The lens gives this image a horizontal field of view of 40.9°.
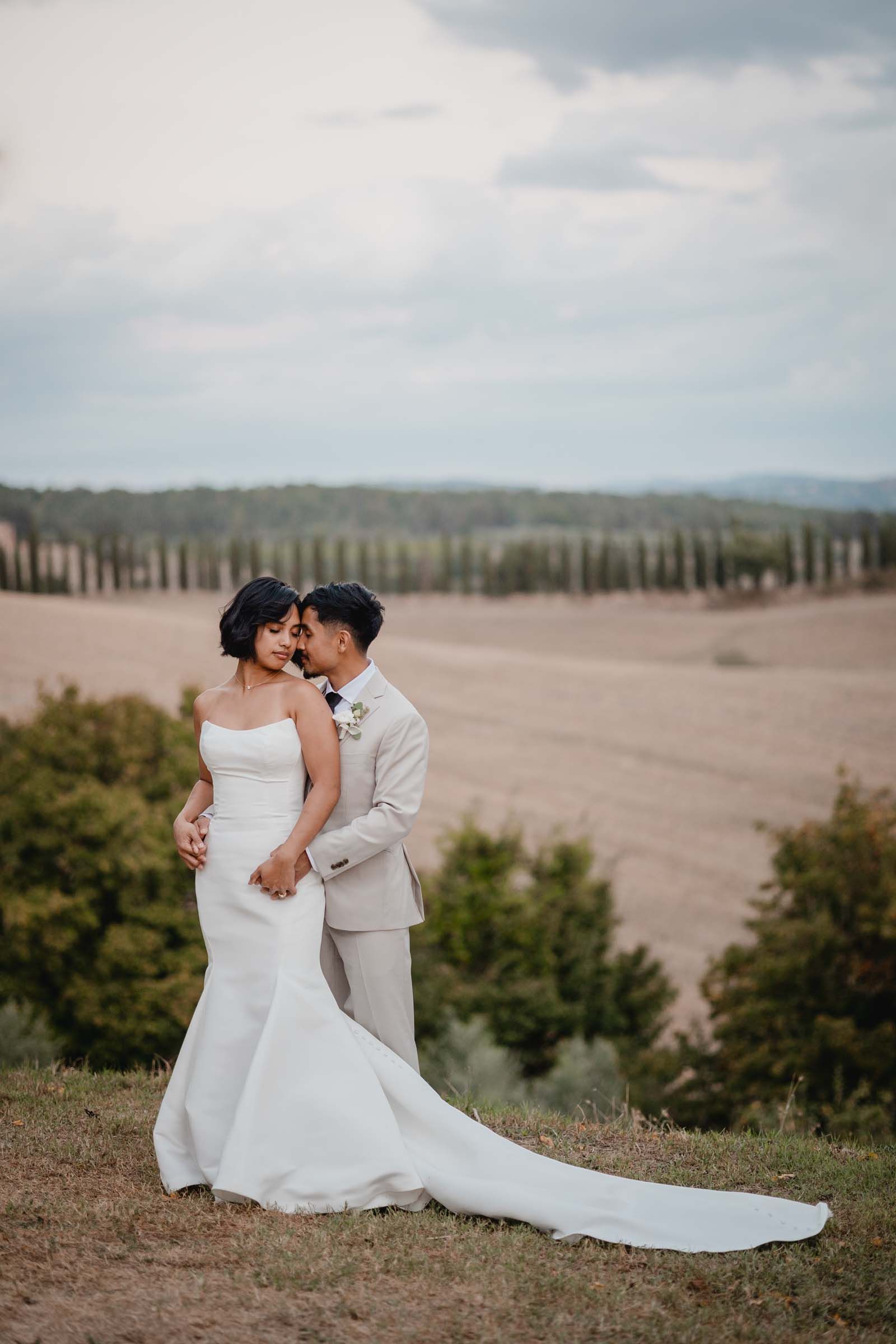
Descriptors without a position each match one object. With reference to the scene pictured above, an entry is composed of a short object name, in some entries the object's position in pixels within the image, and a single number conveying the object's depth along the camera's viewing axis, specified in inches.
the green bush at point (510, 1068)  732.0
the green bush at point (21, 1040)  479.2
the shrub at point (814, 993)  829.2
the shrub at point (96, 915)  983.6
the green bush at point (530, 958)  1136.2
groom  212.7
